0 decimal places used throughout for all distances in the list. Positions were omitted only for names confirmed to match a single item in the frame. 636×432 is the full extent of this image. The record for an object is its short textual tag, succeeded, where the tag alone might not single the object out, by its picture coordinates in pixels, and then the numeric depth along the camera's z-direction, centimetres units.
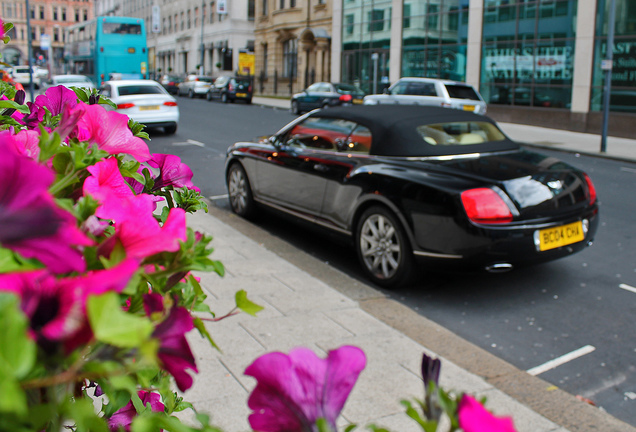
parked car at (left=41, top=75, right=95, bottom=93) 2811
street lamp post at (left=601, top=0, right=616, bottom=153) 1612
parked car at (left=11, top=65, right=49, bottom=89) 4453
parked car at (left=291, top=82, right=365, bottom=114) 2814
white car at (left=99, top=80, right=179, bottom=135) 1806
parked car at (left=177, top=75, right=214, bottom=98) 4091
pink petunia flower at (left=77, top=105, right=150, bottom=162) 97
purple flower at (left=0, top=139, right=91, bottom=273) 51
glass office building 2091
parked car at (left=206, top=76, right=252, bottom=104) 3528
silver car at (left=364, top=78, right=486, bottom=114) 1962
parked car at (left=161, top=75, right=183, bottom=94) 4565
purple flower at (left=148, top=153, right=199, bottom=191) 125
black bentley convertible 507
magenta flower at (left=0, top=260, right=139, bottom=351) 50
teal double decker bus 3167
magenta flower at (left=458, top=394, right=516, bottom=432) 49
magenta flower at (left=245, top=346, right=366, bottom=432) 62
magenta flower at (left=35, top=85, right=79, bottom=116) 139
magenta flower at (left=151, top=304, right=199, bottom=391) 62
